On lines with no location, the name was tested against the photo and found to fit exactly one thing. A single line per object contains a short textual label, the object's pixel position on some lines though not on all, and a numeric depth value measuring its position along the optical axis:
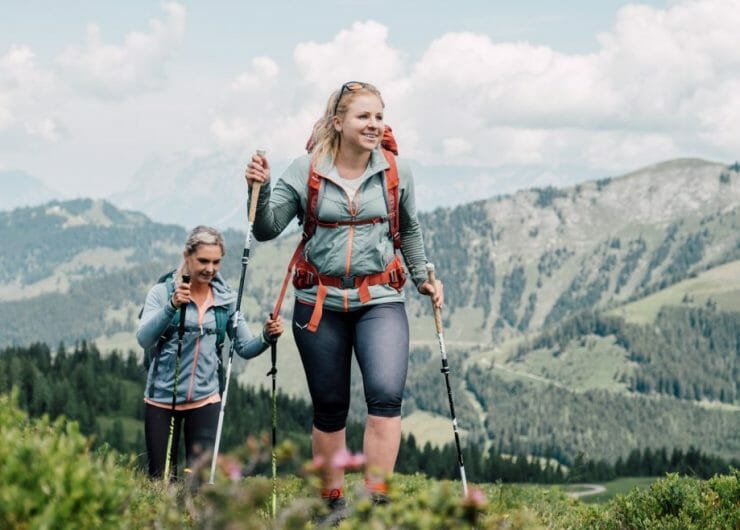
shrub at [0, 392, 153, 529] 3.63
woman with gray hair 10.70
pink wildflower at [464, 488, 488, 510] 3.69
